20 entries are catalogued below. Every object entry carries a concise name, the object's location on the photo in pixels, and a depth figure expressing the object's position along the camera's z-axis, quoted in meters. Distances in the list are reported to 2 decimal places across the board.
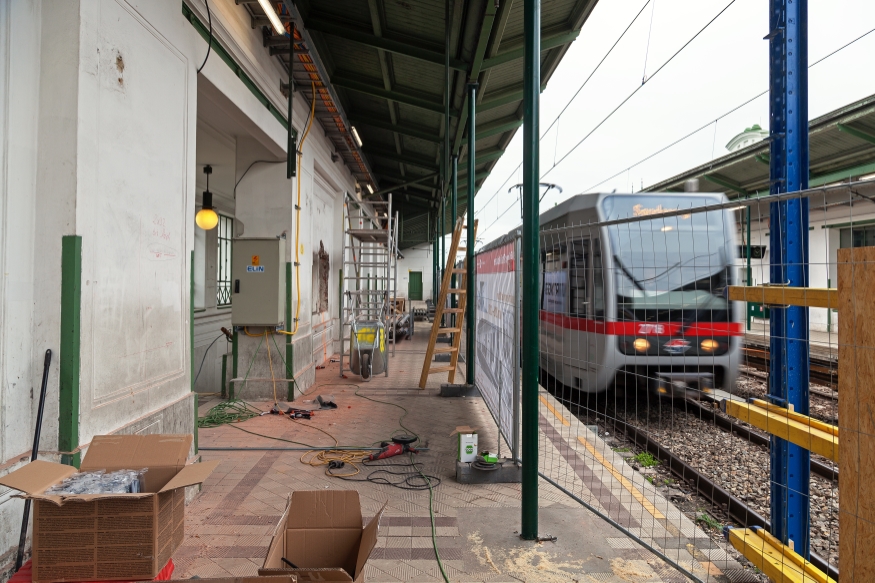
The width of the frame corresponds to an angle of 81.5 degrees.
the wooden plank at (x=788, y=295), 2.13
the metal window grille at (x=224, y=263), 11.93
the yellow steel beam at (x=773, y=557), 2.34
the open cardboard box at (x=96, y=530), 2.15
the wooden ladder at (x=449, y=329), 7.96
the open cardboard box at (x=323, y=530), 2.23
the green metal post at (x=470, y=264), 7.74
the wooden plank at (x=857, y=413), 1.77
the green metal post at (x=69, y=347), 2.87
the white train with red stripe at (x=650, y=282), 5.45
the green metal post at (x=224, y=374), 7.71
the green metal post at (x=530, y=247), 3.31
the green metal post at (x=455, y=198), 10.21
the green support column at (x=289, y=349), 7.38
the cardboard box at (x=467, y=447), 4.39
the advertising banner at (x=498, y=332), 4.55
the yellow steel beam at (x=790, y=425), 2.11
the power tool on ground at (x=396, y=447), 4.84
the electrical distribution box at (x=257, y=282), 7.19
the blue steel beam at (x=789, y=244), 2.59
